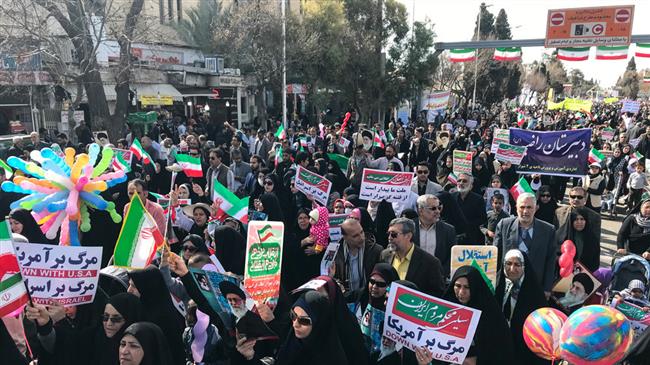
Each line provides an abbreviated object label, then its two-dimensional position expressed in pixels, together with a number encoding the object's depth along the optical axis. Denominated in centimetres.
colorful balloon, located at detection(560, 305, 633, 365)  273
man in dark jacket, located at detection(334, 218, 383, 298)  451
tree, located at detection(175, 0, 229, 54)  2770
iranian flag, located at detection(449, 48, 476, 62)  2544
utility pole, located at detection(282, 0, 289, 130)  2254
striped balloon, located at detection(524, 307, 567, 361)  310
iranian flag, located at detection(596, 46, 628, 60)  2477
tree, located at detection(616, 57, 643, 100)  7656
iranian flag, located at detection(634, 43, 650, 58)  2501
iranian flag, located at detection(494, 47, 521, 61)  2825
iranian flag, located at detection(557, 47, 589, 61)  2494
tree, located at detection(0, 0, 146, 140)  1406
